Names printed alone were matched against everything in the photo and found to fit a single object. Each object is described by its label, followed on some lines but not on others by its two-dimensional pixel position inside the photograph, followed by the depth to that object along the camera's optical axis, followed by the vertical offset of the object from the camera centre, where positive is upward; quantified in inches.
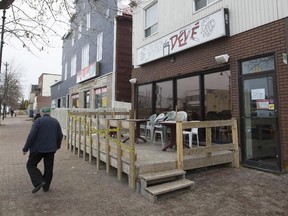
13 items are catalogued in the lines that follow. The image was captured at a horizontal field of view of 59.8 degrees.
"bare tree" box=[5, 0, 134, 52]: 199.1 +84.6
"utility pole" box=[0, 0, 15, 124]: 165.8 +77.0
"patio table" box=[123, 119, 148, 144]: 307.2 -19.7
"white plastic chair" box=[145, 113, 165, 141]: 323.3 -6.6
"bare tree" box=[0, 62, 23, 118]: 1110.7 +157.1
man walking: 185.6 -21.9
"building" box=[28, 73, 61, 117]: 2017.7 +302.9
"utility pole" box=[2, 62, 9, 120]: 1046.0 +134.6
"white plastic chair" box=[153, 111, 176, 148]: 293.9 -11.1
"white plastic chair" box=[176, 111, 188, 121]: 294.2 +2.1
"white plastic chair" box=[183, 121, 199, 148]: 265.7 -16.2
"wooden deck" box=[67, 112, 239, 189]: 190.5 -32.5
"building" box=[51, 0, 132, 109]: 521.7 +124.2
